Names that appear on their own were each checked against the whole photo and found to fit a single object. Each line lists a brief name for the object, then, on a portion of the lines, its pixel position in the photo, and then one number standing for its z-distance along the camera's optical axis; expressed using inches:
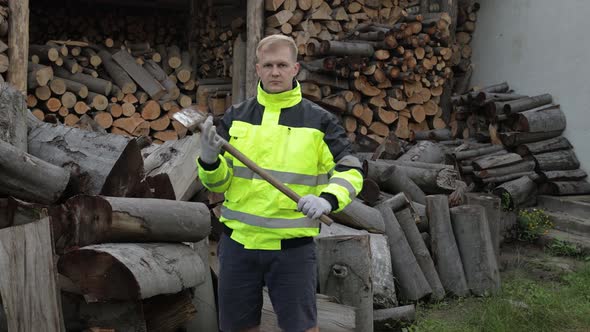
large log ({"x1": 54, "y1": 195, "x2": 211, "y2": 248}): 127.4
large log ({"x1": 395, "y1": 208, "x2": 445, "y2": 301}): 188.4
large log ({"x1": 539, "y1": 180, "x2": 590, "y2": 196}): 269.0
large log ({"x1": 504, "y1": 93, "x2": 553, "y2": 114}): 286.7
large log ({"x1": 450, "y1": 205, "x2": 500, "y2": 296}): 192.1
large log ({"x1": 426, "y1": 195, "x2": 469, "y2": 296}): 192.2
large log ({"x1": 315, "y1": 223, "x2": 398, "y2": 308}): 168.7
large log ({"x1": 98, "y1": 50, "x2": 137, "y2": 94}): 315.1
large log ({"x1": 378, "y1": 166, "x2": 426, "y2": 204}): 223.6
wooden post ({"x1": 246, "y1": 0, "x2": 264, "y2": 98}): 294.0
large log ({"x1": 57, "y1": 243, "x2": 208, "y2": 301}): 114.7
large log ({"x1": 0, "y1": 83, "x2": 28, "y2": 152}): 153.9
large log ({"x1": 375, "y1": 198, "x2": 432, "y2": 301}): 182.1
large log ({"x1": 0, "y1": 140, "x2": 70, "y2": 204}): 134.6
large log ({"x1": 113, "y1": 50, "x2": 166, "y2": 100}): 320.8
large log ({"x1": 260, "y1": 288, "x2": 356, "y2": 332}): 136.5
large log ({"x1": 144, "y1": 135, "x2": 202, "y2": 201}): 171.6
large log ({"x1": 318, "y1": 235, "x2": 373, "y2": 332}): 151.0
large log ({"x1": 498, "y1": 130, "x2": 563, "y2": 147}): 281.1
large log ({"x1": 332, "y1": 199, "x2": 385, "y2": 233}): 184.1
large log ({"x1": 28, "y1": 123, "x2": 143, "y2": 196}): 151.6
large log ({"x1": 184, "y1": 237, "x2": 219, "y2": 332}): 142.2
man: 107.7
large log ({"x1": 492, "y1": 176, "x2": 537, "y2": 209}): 260.5
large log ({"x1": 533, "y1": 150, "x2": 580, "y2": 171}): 274.2
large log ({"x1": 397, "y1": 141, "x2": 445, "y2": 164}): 259.4
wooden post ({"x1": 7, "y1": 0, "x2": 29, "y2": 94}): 246.2
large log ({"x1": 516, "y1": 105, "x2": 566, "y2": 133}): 278.2
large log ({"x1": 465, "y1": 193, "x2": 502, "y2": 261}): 209.5
